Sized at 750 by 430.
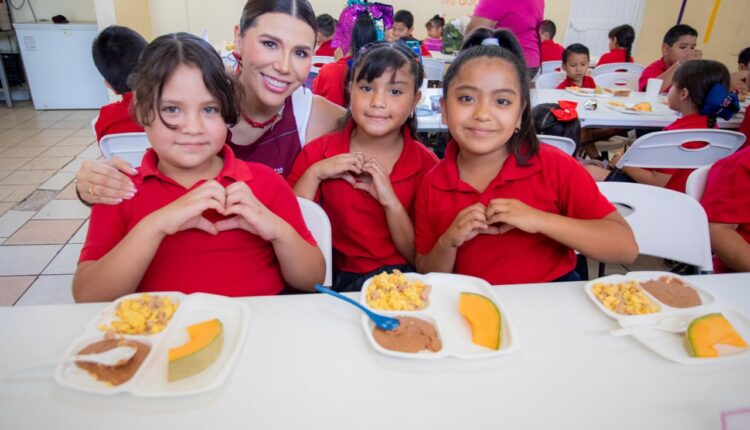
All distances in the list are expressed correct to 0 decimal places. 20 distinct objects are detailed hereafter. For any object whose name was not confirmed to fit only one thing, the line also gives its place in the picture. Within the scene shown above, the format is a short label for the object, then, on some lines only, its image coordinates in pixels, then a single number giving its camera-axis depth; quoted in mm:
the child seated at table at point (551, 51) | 5617
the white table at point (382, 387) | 667
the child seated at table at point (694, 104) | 2604
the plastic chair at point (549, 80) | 4340
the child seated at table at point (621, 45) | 5121
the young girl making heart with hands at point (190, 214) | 982
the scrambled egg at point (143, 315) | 795
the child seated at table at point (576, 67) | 4039
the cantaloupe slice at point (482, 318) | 824
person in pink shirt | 3201
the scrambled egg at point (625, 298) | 906
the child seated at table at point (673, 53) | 4281
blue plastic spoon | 839
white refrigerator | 5836
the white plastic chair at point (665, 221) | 1388
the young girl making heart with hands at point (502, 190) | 1208
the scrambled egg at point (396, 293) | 898
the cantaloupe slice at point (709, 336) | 790
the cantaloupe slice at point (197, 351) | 712
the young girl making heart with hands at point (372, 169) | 1458
